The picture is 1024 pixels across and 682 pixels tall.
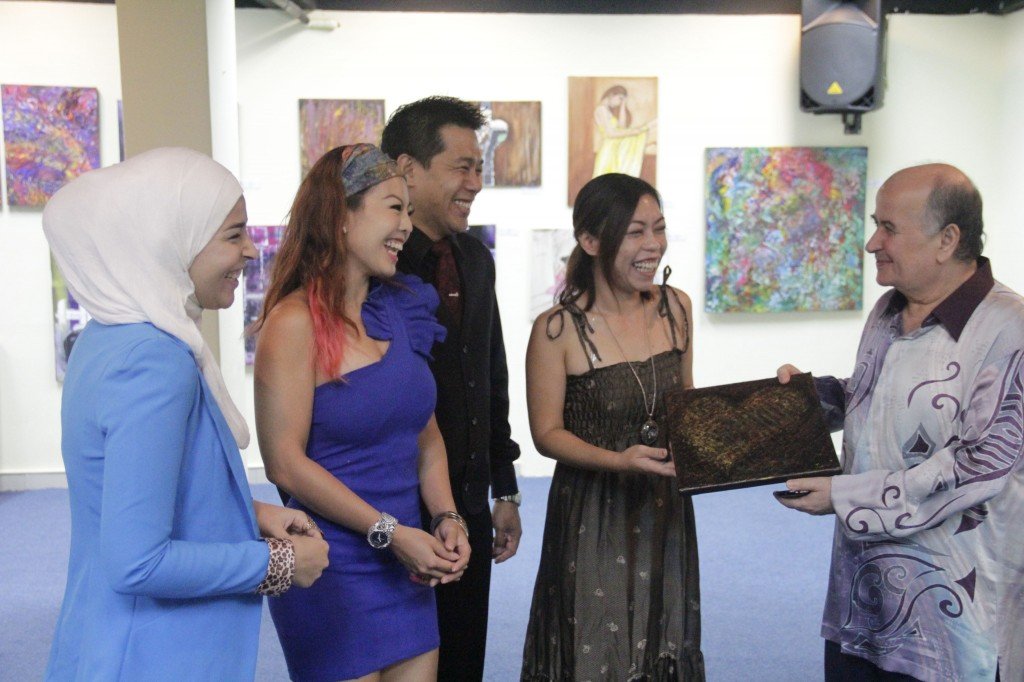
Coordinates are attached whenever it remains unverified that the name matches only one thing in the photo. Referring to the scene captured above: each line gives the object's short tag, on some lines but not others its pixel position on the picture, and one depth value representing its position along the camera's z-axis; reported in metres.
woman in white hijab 1.47
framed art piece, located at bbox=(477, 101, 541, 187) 6.80
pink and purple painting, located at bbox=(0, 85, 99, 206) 6.59
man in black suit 2.50
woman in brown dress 2.44
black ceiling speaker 6.34
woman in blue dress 1.96
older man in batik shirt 2.07
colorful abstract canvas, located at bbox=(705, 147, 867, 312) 6.90
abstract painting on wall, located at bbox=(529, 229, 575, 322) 6.92
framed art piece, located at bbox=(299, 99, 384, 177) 6.71
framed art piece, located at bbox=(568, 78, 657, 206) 6.80
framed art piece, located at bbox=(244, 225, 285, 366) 6.73
